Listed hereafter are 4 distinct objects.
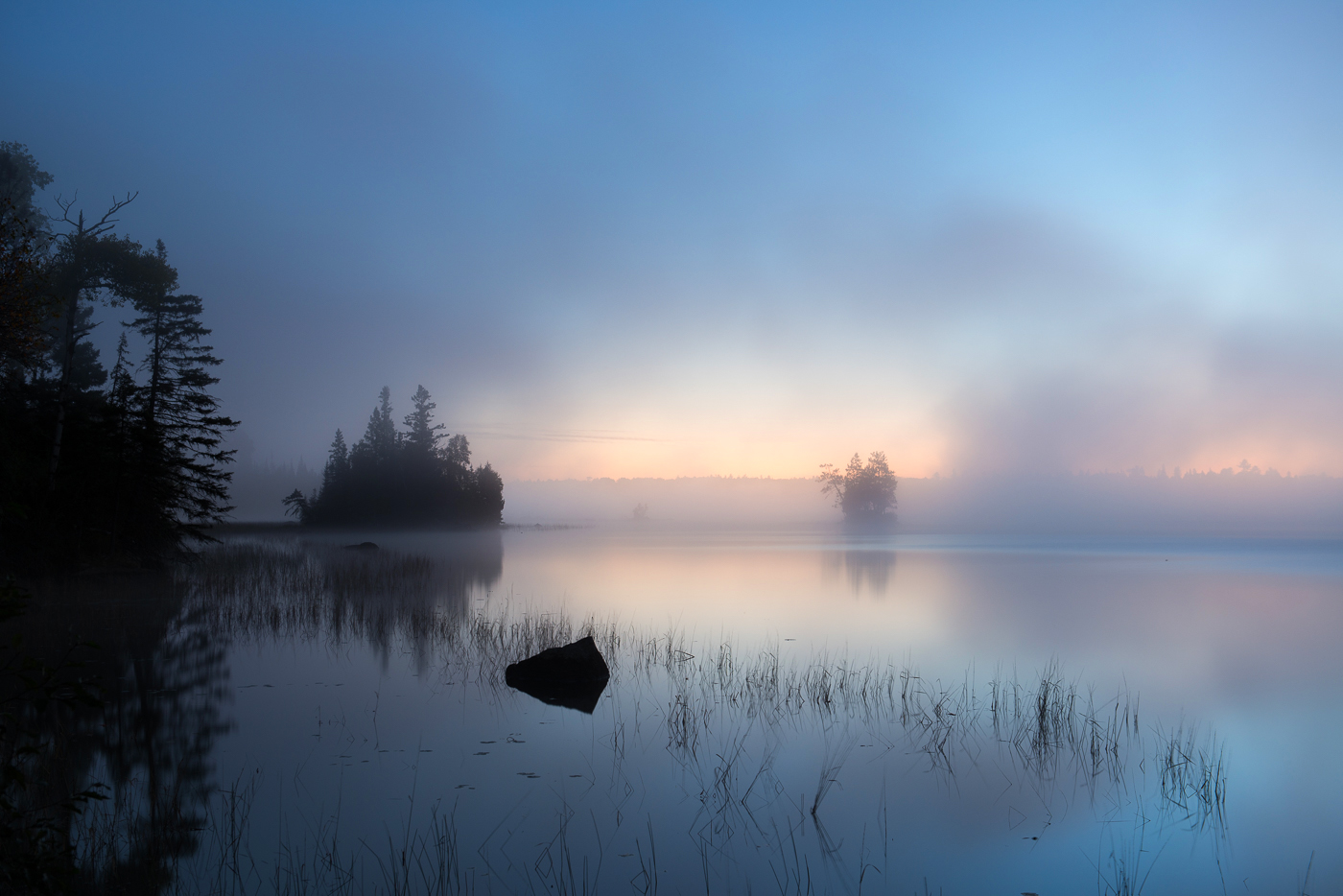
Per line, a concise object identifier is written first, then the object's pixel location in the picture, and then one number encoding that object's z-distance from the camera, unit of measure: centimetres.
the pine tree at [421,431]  8544
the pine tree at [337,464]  8194
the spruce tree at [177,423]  2628
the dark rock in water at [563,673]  1200
